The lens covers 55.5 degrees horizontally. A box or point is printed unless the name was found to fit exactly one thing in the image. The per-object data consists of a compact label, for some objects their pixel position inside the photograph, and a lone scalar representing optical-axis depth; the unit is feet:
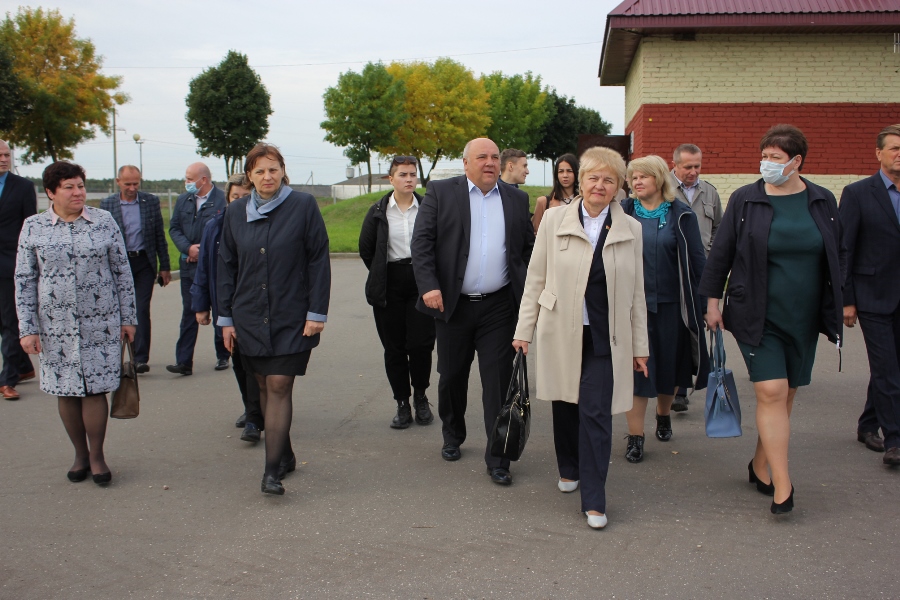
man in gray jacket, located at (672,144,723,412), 21.77
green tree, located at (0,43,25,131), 115.14
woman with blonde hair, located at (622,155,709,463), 18.39
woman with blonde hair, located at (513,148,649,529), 15.06
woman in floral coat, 17.03
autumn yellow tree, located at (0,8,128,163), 123.24
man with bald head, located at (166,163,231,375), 27.73
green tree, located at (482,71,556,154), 229.04
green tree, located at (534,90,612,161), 281.13
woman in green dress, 15.25
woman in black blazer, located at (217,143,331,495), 16.47
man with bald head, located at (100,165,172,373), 27.68
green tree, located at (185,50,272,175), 157.48
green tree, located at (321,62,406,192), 161.89
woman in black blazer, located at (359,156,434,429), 21.13
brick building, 46.70
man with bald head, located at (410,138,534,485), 17.72
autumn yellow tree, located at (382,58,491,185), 191.21
